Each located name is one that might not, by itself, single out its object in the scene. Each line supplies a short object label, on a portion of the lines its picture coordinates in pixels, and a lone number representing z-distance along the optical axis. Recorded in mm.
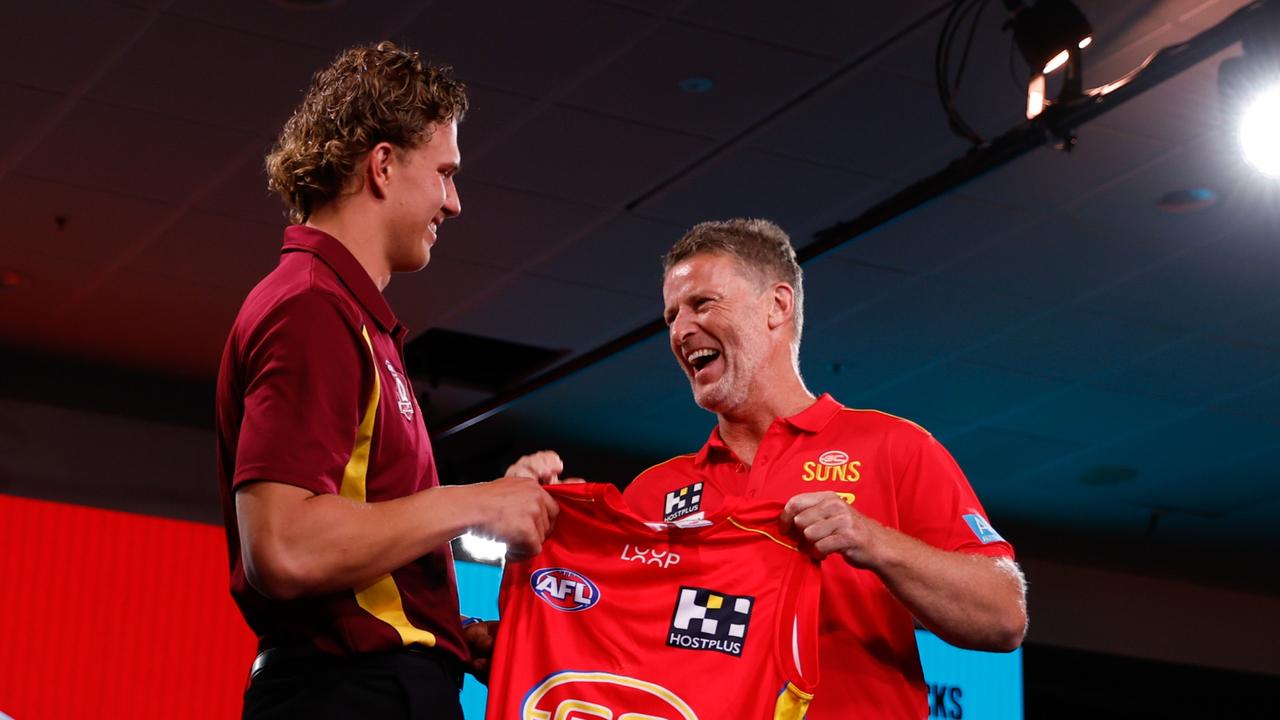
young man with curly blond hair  1721
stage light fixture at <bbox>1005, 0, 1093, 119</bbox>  4648
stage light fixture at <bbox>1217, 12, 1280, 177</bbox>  4430
